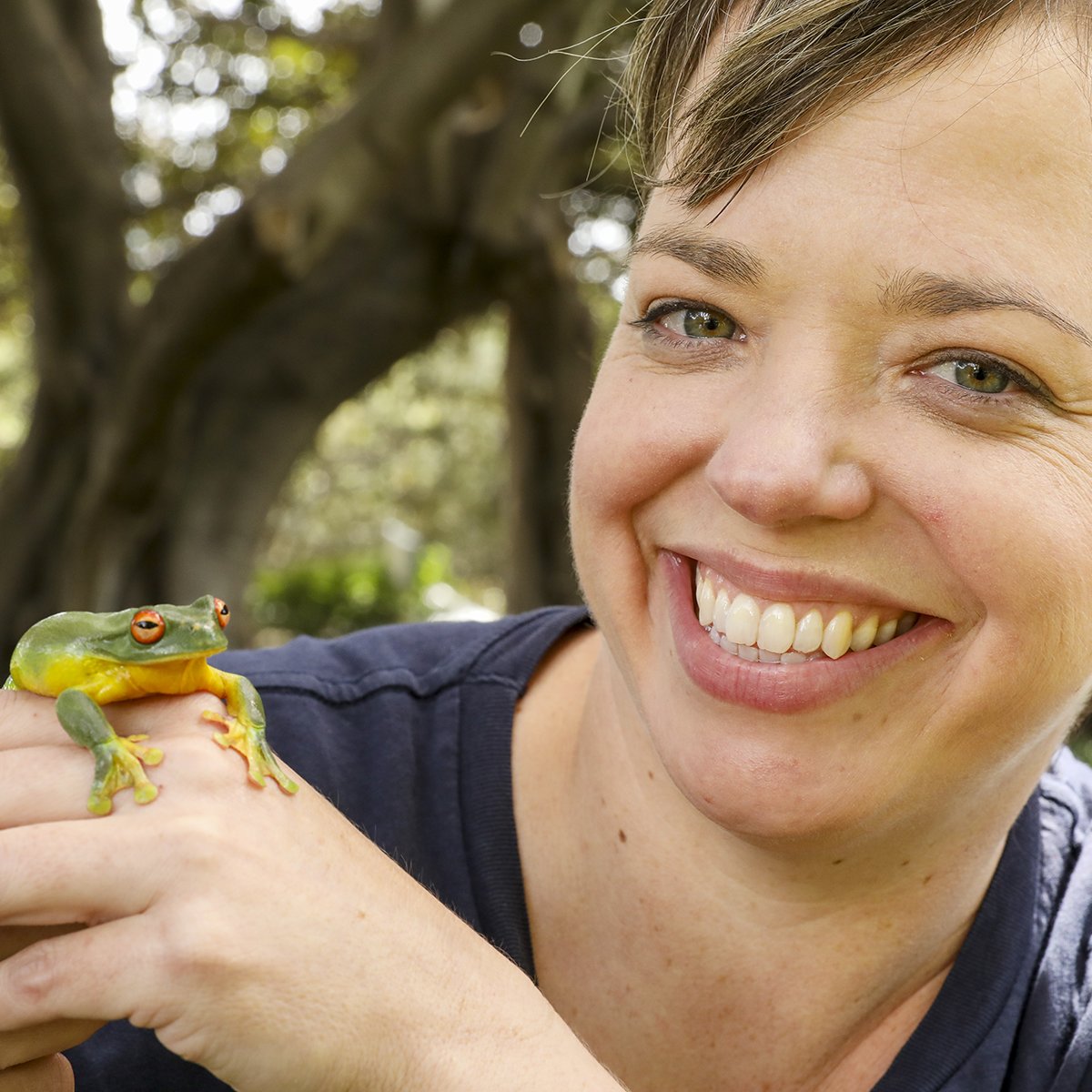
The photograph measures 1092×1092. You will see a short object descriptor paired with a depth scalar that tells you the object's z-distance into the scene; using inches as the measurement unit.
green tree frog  25.7
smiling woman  24.9
